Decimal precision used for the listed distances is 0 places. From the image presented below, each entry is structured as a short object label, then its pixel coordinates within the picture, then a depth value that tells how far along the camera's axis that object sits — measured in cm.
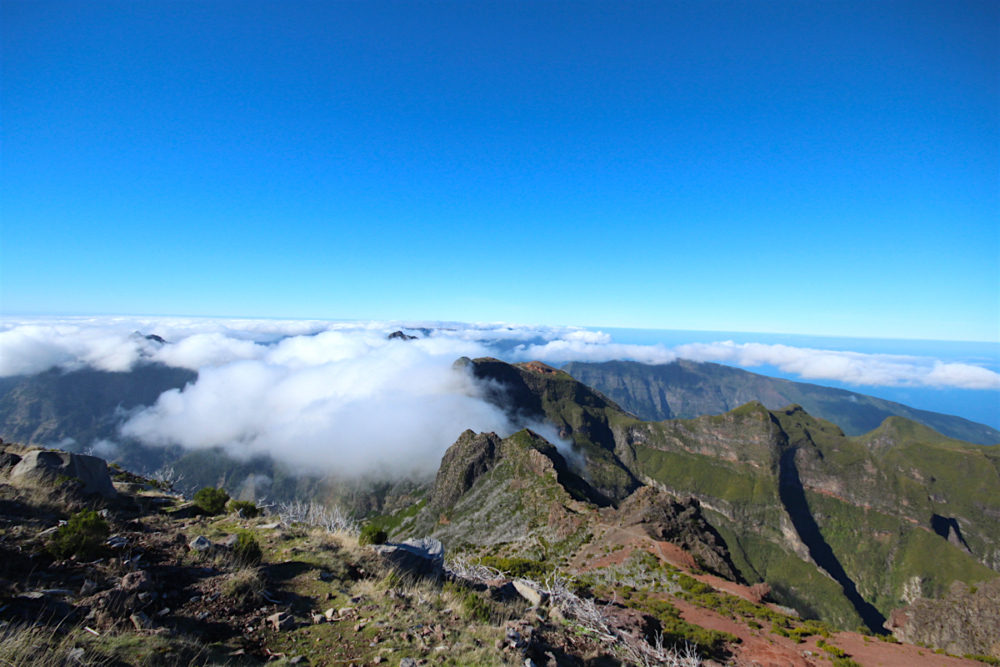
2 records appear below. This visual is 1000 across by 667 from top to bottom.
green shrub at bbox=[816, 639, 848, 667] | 2456
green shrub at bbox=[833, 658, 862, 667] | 2296
